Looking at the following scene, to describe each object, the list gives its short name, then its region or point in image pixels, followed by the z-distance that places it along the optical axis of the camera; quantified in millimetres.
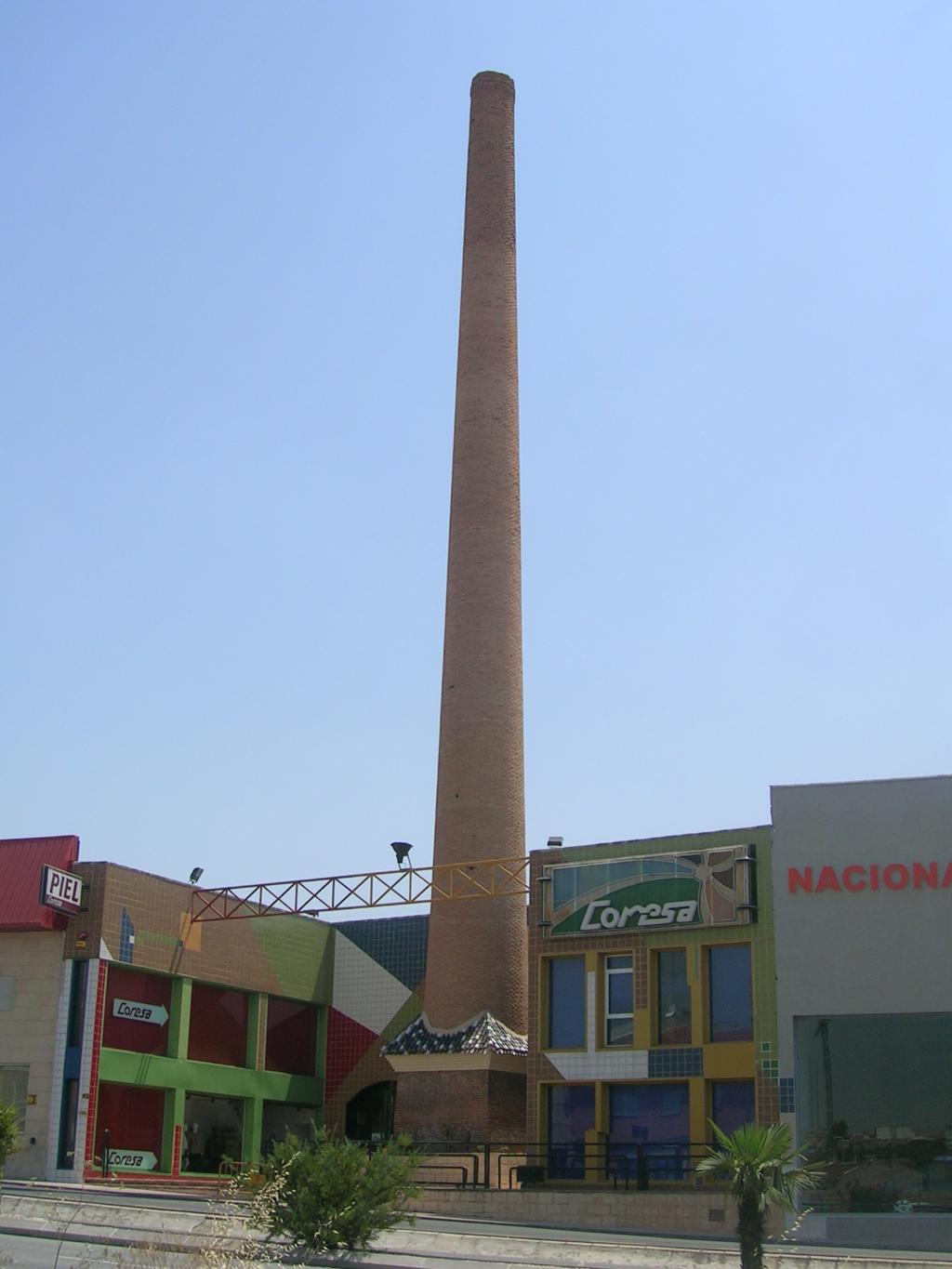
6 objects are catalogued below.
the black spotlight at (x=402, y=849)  42906
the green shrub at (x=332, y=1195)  19766
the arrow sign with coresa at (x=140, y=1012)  40281
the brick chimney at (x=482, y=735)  39781
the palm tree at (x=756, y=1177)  18922
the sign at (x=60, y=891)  38594
